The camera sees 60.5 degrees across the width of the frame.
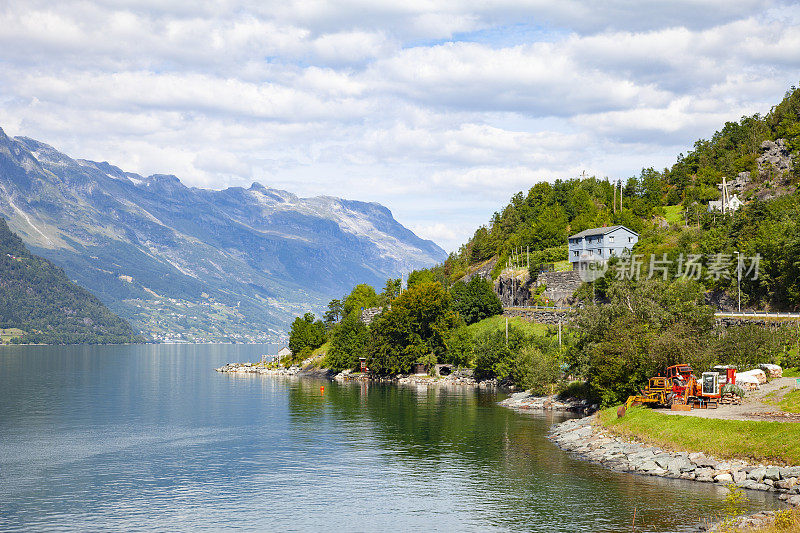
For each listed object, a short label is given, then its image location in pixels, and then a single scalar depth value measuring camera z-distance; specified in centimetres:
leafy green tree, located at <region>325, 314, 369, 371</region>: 19225
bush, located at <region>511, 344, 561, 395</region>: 11375
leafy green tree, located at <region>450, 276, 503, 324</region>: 18212
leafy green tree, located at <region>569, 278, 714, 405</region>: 7875
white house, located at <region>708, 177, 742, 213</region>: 17259
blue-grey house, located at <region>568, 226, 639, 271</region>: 17125
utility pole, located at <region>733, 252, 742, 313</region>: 11971
